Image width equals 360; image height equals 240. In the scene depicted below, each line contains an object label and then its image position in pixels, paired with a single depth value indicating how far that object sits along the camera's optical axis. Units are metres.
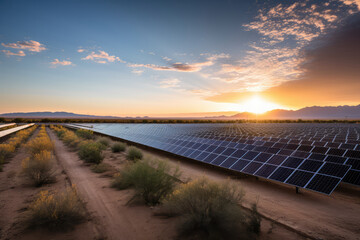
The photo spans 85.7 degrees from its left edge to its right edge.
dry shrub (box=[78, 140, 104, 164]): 15.34
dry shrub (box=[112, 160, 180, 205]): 8.07
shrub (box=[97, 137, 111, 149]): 25.25
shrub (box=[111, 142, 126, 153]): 21.16
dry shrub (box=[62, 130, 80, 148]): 23.93
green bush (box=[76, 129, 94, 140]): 31.21
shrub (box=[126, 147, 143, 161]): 17.12
